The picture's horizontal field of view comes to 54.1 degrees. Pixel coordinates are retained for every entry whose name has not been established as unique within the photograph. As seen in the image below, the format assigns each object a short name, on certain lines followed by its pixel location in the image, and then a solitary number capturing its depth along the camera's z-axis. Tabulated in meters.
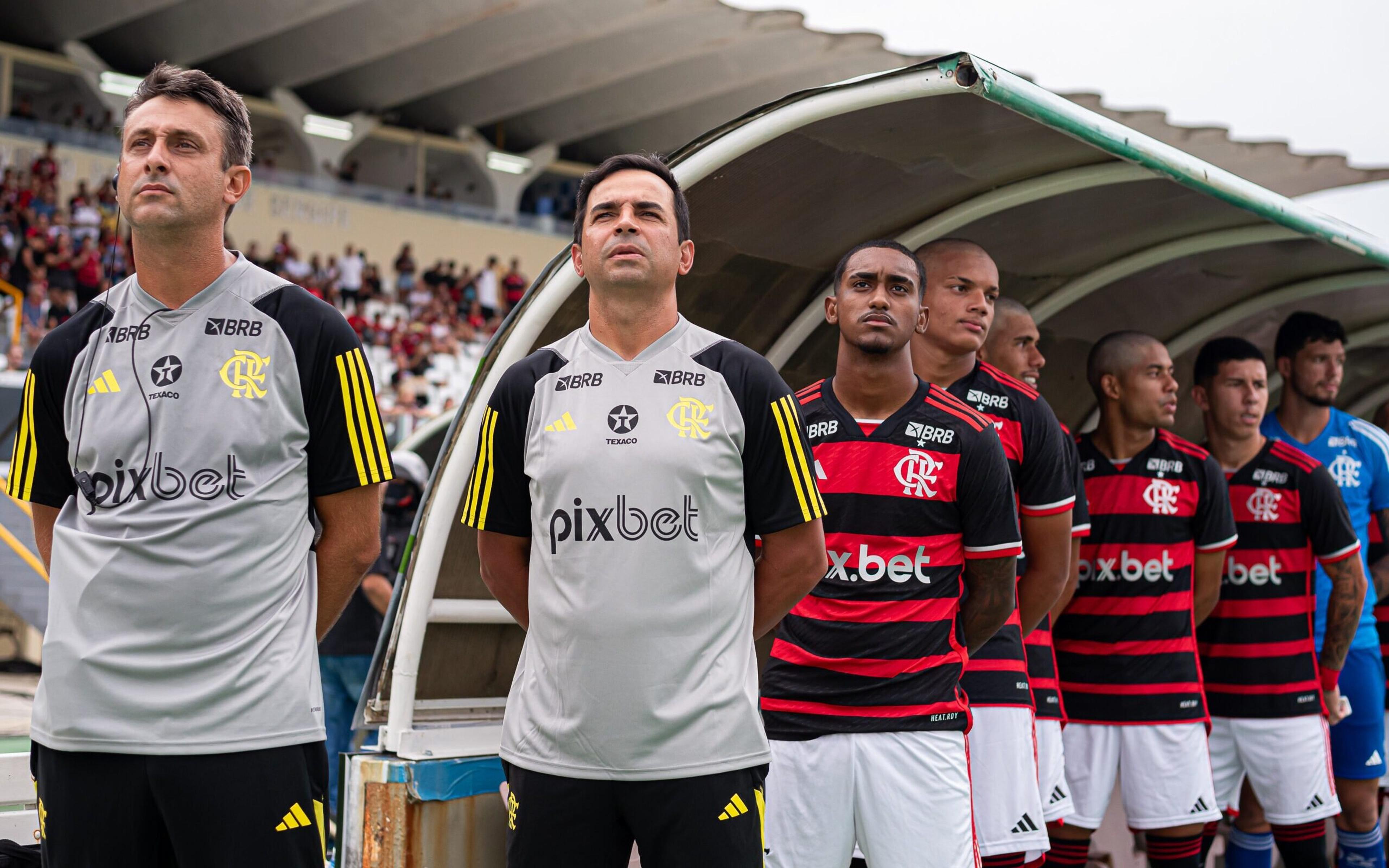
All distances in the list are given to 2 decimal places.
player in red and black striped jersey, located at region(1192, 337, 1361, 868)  6.35
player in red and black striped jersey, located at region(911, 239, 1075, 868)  4.76
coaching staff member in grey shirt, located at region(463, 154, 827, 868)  3.21
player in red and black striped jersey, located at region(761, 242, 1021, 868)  4.16
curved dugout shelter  4.55
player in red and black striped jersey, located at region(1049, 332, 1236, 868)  5.80
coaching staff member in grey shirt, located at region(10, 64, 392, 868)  2.92
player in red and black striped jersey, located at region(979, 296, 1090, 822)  5.29
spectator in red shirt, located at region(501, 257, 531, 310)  32.16
